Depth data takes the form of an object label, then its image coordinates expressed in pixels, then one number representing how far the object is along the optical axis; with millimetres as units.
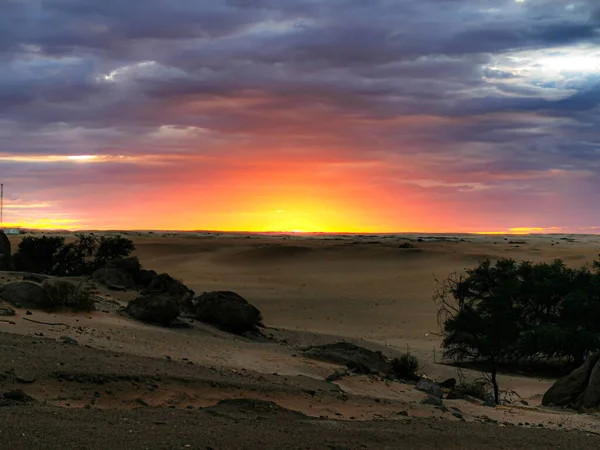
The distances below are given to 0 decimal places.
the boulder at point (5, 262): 24180
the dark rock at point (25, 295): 16047
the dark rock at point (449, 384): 14234
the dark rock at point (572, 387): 13469
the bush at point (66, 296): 16375
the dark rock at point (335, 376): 12644
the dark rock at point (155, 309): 17359
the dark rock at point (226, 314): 18797
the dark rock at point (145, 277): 24062
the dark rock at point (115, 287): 21789
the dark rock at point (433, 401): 11190
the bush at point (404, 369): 14727
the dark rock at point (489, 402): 12041
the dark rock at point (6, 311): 14221
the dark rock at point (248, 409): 8742
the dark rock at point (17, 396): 8141
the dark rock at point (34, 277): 20178
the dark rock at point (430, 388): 12469
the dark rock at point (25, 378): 8914
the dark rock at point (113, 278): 22253
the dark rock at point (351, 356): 14742
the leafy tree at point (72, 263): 27194
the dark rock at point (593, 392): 12586
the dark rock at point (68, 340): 12158
